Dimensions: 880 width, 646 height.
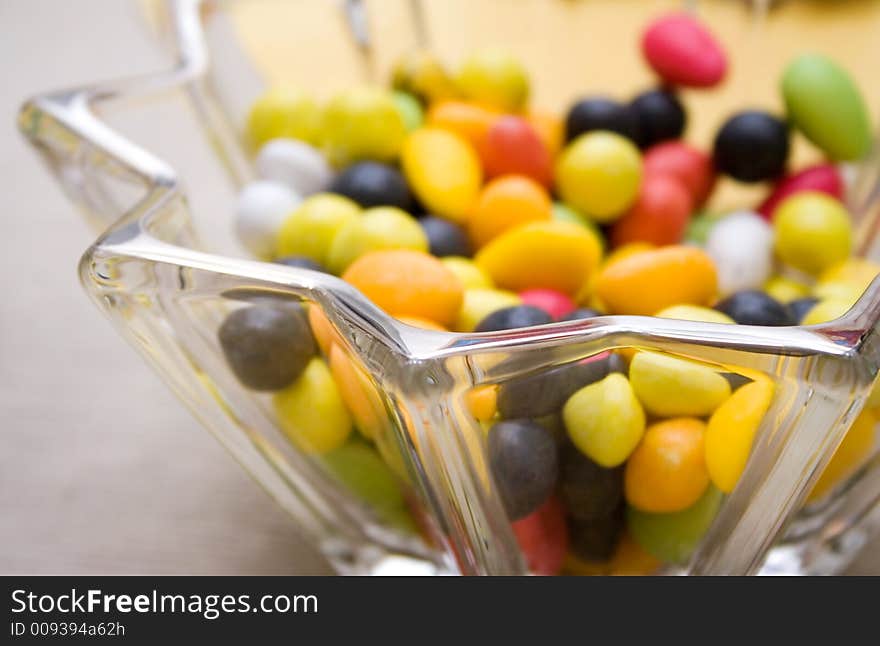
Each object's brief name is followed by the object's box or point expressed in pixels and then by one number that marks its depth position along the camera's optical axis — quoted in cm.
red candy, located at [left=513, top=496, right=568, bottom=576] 28
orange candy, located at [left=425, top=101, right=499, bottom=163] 32
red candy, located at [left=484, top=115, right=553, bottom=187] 32
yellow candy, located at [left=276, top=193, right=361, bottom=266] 30
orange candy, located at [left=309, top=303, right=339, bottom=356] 26
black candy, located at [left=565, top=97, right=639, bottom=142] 32
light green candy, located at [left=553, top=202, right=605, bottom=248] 32
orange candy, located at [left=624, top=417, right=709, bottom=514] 27
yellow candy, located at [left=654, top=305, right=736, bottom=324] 27
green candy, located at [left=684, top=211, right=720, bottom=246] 32
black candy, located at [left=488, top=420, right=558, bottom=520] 27
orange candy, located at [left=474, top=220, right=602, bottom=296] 30
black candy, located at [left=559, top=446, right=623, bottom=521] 27
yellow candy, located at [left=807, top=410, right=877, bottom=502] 28
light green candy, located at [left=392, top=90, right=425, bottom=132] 33
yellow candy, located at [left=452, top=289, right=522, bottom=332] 29
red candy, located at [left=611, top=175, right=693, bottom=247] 32
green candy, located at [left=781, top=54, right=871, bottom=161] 32
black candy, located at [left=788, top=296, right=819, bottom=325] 28
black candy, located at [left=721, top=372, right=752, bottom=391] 26
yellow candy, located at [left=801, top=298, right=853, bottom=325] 28
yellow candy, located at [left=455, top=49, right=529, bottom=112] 33
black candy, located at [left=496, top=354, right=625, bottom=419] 26
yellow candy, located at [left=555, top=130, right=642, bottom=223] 31
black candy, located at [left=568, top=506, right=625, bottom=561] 28
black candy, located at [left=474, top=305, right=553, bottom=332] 28
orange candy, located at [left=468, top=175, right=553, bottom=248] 31
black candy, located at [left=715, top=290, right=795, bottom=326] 28
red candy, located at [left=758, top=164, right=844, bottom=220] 32
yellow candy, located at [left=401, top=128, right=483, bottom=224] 31
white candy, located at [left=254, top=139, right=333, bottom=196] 32
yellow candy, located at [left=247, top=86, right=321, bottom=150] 33
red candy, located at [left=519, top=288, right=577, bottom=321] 29
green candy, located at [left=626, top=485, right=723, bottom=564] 27
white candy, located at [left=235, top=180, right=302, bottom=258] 31
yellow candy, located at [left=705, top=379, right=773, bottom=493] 26
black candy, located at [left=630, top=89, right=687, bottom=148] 33
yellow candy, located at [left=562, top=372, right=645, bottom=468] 26
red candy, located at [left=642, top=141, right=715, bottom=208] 33
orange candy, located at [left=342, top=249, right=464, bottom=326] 28
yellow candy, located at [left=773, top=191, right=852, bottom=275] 31
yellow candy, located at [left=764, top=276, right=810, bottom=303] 31
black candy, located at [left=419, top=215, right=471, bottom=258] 31
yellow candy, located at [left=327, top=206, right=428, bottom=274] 30
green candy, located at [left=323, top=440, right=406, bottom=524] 29
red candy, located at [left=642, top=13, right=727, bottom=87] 33
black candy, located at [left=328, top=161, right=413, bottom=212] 31
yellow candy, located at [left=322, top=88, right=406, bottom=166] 32
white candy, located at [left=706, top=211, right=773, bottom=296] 31
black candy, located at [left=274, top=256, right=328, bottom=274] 29
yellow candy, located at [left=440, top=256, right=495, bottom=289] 30
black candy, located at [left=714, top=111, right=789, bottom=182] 33
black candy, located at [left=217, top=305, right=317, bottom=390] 27
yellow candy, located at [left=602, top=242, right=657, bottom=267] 31
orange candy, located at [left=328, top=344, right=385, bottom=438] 27
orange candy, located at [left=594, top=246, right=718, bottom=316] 29
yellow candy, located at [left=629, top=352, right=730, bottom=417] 26
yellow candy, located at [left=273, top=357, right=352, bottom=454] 28
